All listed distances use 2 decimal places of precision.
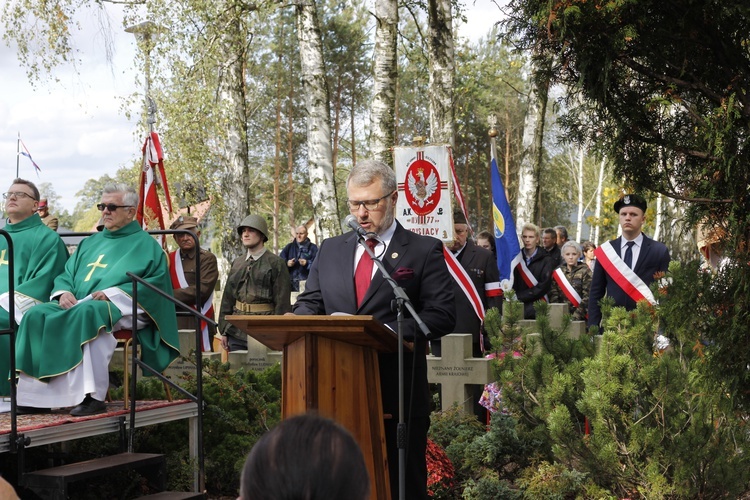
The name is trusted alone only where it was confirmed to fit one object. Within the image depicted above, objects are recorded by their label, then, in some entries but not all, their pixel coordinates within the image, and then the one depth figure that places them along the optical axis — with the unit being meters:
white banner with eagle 10.87
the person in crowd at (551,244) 14.91
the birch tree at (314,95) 15.28
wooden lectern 4.55
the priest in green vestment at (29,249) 7.25
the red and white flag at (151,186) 12.02
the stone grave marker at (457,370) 8.55
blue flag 12.56
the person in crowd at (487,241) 13.88
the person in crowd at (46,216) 12.03
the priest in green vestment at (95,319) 6.62
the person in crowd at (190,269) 10.90
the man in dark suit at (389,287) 4.98
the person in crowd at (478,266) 10.84
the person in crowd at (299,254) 18.91
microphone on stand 4.76
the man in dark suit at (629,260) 8.34
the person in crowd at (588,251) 17.41
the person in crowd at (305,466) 1.79
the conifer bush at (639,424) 5.91
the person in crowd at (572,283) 13.02
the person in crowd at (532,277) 12.41
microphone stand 4.47
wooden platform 5.96
